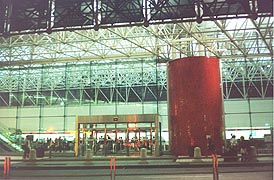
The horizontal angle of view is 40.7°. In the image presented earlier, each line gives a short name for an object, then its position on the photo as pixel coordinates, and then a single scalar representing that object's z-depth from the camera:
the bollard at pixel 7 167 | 13.46
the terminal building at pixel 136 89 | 26.91
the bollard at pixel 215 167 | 13.09
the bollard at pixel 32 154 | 29.51
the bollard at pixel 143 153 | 28.47
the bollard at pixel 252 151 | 24.75
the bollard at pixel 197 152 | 24.24
